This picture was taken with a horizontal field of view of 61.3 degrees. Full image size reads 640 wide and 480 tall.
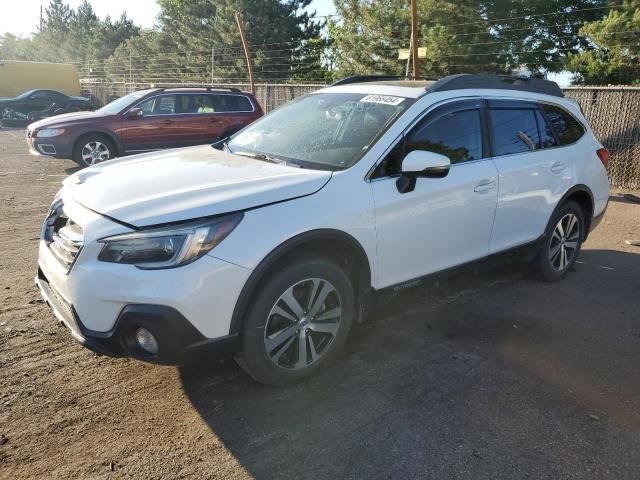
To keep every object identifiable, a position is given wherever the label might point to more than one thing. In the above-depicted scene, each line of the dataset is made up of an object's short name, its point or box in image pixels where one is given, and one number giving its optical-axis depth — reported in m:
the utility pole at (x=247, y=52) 13.86
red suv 10.38
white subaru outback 2.62
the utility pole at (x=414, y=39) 9.03
